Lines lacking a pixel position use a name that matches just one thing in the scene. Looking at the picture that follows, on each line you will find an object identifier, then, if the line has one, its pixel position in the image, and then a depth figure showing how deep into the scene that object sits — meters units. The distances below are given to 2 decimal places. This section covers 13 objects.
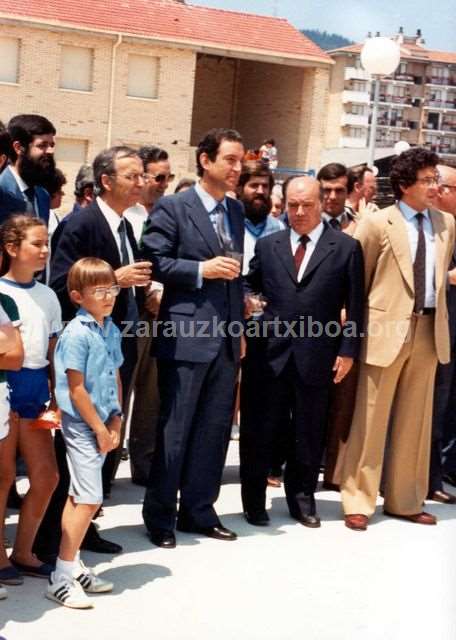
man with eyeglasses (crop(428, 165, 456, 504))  6.66
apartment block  109.38
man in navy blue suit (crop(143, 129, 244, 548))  5.29
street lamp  11.60
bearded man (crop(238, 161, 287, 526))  5.81
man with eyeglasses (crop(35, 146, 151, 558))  4.93
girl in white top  4.48
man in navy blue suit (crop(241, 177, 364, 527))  5.68
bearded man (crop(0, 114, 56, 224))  5.62
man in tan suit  5.87
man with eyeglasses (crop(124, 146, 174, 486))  6.43
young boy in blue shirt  4.38
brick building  33.62
